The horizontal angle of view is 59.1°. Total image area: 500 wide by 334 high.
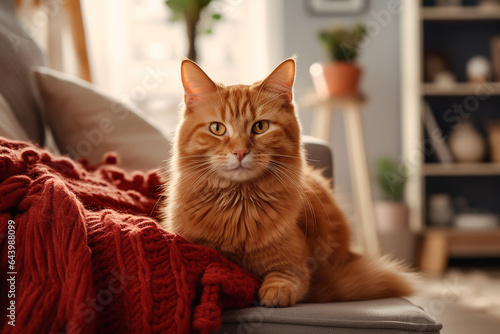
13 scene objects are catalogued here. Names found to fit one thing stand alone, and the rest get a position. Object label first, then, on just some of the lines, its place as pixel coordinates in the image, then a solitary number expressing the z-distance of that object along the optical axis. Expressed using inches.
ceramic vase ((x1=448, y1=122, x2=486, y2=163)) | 121.5
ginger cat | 38.7
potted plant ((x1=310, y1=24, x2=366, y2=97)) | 110.0
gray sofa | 31.3
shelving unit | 120.1
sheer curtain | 134.3
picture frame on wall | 136.6
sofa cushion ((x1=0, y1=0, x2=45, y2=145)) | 55.2
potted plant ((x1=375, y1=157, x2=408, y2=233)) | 122.1
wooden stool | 108.3
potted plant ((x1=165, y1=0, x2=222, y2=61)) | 94.7
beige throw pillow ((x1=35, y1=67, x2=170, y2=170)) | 56.9
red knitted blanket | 27.6
